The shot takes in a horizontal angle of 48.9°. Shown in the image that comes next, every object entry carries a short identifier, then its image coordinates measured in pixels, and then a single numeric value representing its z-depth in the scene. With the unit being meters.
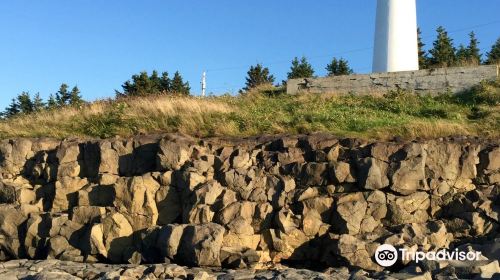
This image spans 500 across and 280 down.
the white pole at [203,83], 40.75
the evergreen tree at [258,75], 36.22
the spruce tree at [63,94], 39.31
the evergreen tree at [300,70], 33.31
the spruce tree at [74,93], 38.66
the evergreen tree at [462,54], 30.47
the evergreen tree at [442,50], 30.73
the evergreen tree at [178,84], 34.06
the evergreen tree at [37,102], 38.43
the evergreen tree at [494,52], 29.50
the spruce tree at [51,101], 37.63
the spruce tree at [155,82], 32.83
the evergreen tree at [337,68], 32.38
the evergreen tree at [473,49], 31.70
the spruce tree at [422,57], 30.81
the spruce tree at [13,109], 38.66
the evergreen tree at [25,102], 38.91
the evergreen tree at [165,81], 34.36
